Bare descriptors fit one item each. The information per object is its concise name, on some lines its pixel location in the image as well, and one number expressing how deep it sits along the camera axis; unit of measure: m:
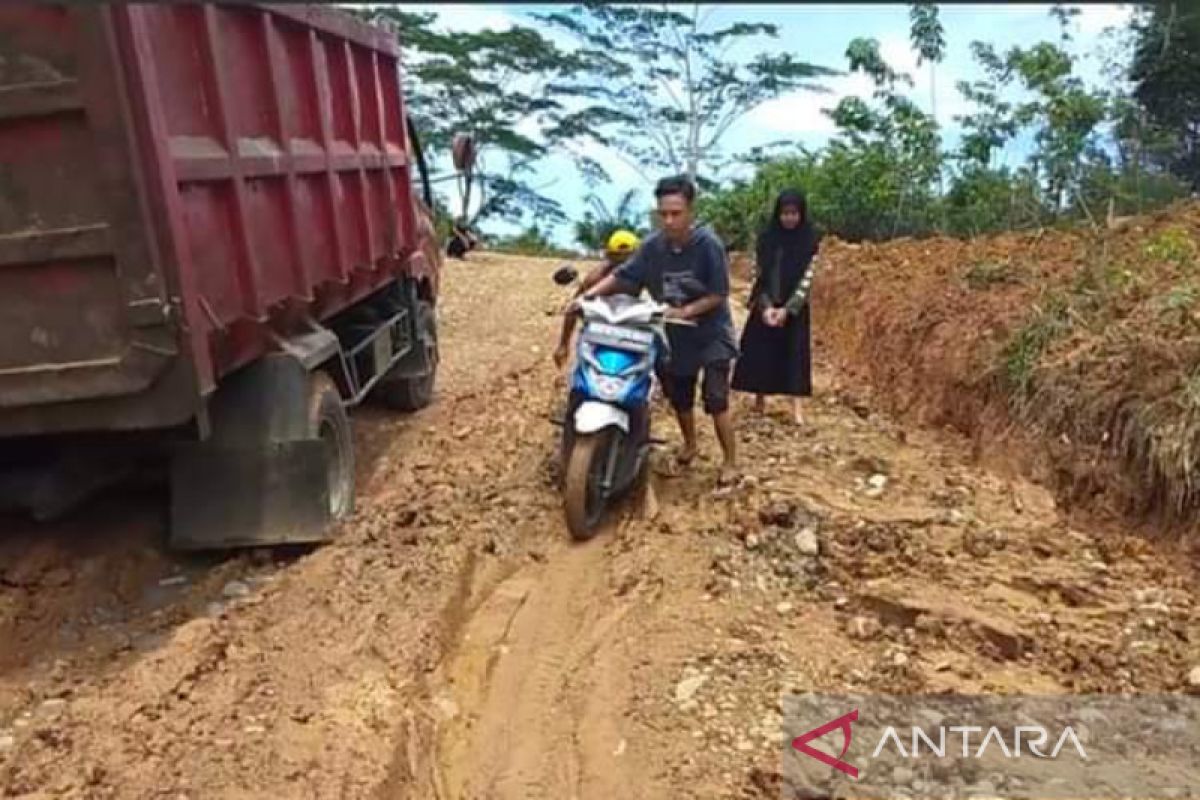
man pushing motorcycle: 5.39
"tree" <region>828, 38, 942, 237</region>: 13.29
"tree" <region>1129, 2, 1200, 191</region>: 9.46
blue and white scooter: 5.09
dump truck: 3.77
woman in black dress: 6.29
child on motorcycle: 5.76
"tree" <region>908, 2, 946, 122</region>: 10.23
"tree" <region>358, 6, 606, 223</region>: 21.55
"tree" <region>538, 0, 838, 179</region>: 20.92
